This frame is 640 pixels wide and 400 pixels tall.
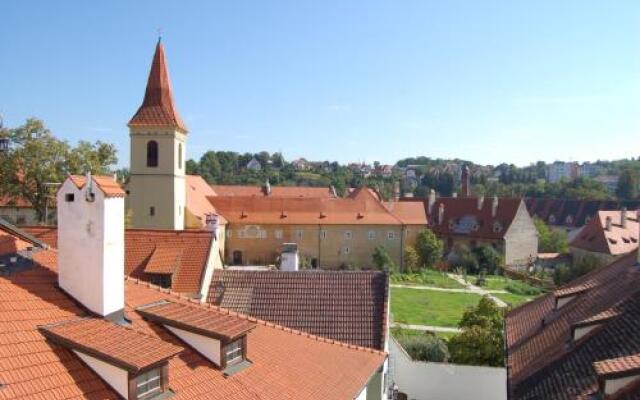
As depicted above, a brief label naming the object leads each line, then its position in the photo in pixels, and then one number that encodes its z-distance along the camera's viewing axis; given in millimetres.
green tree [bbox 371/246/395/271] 53188
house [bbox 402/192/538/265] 60969
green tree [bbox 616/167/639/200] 113656
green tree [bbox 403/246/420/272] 54969
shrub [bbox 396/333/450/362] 23828
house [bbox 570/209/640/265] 55784
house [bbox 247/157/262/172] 169550
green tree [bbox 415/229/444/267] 56562
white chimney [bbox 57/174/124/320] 8781
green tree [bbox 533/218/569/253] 67250
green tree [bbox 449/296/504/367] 22625
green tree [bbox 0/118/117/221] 29375
